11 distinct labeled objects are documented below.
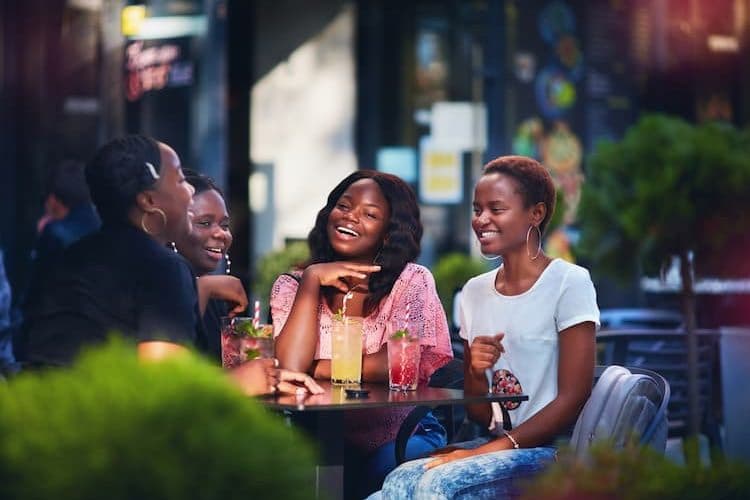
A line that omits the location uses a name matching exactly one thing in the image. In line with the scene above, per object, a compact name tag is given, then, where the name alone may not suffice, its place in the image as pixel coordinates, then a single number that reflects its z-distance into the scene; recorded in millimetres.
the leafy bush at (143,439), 2632
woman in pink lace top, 5614
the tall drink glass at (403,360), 5182
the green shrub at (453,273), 11701
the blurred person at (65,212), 10963
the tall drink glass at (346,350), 5217
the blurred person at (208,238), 6164
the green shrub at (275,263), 12845
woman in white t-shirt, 4871
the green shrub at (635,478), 2922
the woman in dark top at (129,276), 4345
